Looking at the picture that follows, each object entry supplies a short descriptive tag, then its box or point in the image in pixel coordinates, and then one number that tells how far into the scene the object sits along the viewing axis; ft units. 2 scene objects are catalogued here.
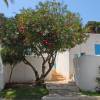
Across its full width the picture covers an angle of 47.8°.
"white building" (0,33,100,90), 27.19
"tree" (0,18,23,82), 24.08
